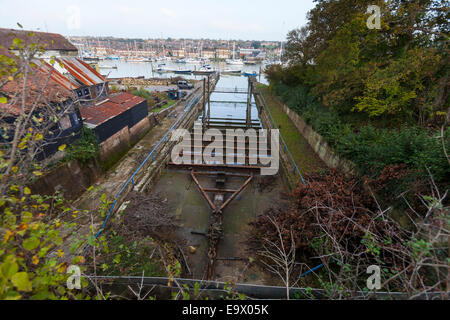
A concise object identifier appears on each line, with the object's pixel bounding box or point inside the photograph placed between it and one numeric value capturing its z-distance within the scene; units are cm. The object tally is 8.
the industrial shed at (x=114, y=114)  1161
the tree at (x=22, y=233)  154
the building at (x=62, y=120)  676
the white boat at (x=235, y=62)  9044
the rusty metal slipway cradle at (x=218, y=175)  671
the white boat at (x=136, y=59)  10044
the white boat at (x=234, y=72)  6774
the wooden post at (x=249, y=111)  1814
